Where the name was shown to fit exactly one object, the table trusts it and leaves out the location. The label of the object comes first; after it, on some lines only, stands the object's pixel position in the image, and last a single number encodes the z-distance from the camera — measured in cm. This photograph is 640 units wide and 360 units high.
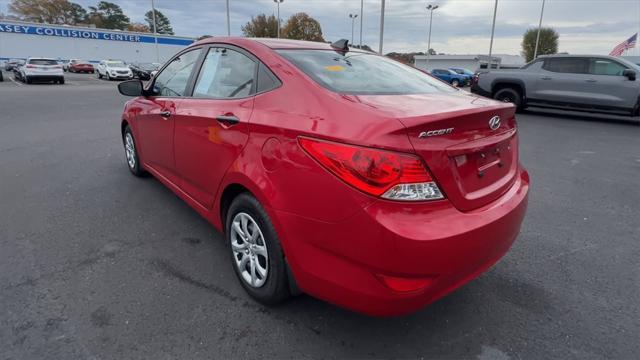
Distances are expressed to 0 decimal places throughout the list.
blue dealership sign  4816
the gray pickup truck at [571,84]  1082
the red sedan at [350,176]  187
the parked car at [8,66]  3741
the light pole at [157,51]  5772
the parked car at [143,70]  3404
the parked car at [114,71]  3309
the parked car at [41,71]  2450
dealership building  4834
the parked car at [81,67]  4312
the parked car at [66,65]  4549
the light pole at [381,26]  2327
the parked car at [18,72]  2738
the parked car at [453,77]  3662
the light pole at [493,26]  4422
